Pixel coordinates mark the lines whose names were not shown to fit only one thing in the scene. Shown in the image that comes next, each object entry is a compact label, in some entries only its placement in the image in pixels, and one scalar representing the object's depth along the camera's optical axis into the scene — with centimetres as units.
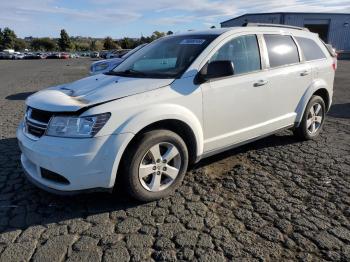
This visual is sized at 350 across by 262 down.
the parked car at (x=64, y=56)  7206
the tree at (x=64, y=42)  11412
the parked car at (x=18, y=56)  7015
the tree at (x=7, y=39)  10931
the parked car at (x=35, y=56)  7156
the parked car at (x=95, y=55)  7438
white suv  321
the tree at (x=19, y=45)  11456
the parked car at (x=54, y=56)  7212
